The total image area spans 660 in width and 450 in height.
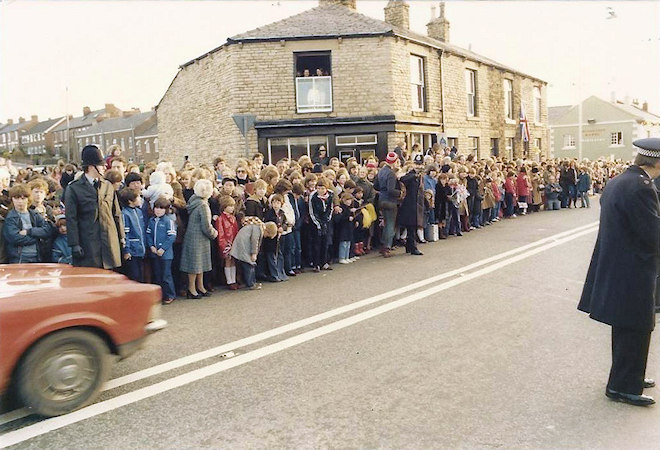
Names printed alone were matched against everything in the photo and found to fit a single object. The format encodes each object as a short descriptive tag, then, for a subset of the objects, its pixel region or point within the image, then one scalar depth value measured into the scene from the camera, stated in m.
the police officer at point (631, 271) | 4.38
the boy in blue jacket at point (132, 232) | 7.88
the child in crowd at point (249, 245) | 8.88
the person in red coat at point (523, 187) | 19.69
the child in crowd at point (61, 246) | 7.62
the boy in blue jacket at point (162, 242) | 8.12
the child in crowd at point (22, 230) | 7.13
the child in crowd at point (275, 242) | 9.52
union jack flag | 31.20
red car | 4.00
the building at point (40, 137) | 95.31
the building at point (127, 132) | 71.88
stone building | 20.31
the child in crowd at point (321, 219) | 10.35
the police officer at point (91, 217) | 6.96
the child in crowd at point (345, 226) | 11.06
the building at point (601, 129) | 60.22
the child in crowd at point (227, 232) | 8.93
